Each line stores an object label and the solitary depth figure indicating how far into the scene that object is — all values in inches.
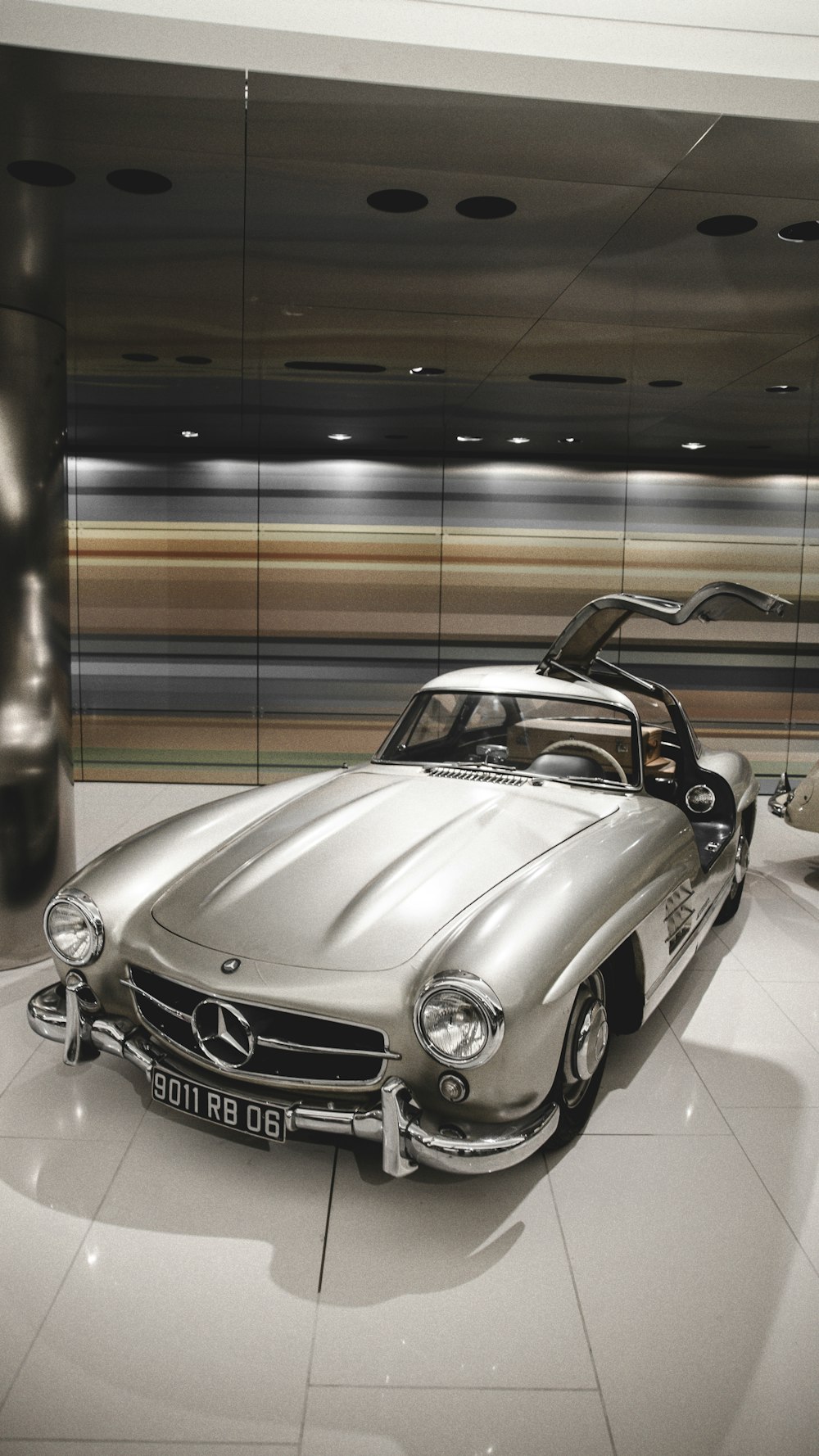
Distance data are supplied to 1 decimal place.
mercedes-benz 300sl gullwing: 94.0
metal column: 161.6
